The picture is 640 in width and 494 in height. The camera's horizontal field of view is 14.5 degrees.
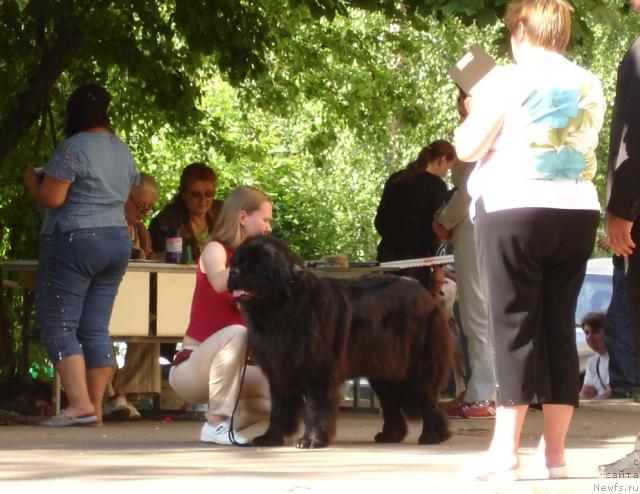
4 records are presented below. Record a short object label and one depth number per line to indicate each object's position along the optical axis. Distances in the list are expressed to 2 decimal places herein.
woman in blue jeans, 16.19
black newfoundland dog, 13.12
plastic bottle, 18.61
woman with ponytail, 20.93
